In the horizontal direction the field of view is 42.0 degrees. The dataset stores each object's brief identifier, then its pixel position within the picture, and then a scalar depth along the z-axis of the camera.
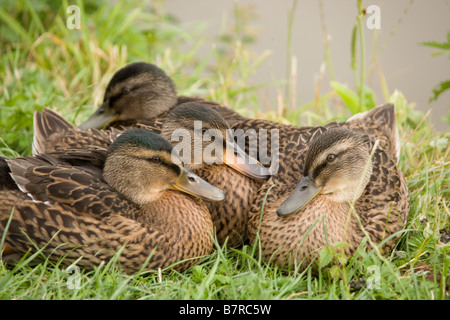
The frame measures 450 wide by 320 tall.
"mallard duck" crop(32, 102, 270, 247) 3.71
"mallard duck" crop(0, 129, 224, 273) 3.18
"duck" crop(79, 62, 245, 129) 4.60
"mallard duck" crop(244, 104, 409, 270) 3.30
